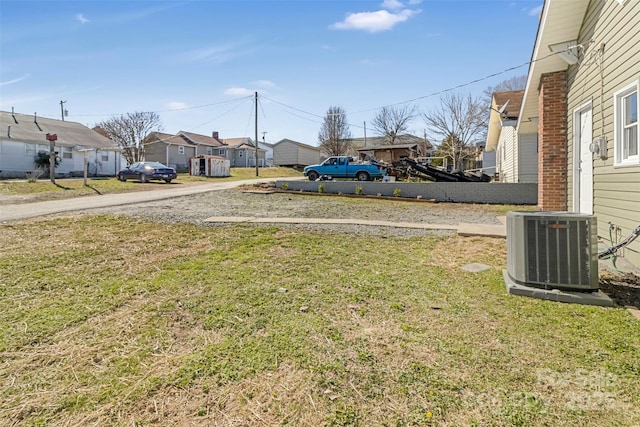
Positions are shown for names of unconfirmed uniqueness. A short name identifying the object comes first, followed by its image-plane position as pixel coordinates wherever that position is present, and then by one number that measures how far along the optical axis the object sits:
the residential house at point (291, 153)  43.88
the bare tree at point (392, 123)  48.78
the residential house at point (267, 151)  57.91
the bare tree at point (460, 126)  32.22
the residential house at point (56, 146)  25.92
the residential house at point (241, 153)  48.47
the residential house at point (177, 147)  39.34
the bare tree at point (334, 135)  48.03
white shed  30.06
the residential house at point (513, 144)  13.96
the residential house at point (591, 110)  4.75
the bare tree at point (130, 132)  36.69
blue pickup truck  19.95
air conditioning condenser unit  3.45
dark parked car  23.31
